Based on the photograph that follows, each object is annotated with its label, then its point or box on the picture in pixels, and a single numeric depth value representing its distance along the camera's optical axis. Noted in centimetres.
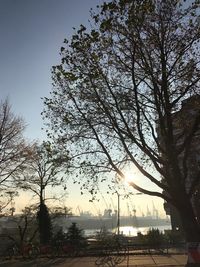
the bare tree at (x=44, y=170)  1087
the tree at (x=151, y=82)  961
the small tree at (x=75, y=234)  2081
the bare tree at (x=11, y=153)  1681
